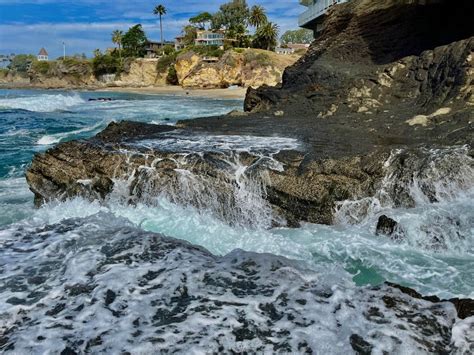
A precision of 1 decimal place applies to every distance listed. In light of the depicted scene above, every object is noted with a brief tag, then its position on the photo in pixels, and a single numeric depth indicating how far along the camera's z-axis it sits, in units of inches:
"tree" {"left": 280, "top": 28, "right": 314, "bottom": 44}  5147.6
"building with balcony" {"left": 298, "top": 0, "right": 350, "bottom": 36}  1108.1
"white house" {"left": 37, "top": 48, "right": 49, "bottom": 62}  5969.5
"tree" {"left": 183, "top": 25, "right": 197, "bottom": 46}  3540.1
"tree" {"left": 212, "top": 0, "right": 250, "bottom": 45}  3031.5
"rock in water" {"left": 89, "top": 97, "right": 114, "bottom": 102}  1862.1
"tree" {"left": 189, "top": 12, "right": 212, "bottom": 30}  3541.6
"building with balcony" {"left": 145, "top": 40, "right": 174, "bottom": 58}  3502.5
